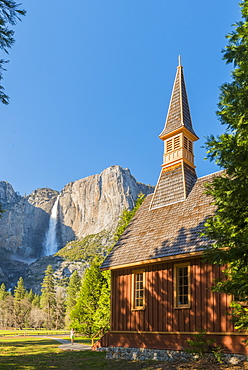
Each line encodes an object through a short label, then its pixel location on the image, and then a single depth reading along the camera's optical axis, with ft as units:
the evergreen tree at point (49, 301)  205.54
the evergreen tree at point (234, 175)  24.84
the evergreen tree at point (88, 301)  78.23
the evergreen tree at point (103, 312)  65.87
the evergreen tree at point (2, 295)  229.66
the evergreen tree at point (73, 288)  196.97
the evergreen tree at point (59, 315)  205.70
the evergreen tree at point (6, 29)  26.32
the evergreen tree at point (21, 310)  205.26
